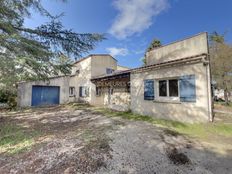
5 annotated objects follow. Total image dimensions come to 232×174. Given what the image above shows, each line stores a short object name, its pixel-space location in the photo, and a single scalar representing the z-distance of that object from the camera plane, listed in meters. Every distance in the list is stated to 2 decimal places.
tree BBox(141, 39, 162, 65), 22.33
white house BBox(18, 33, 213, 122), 5.32
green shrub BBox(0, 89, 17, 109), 12.08
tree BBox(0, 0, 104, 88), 4.35
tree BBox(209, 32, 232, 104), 14.00
